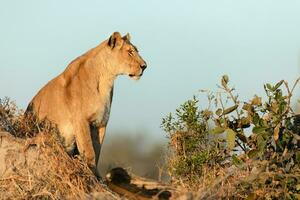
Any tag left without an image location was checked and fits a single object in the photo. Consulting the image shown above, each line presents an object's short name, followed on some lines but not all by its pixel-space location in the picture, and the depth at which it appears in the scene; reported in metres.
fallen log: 16.84
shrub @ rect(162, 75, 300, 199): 18.92
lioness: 24.27
